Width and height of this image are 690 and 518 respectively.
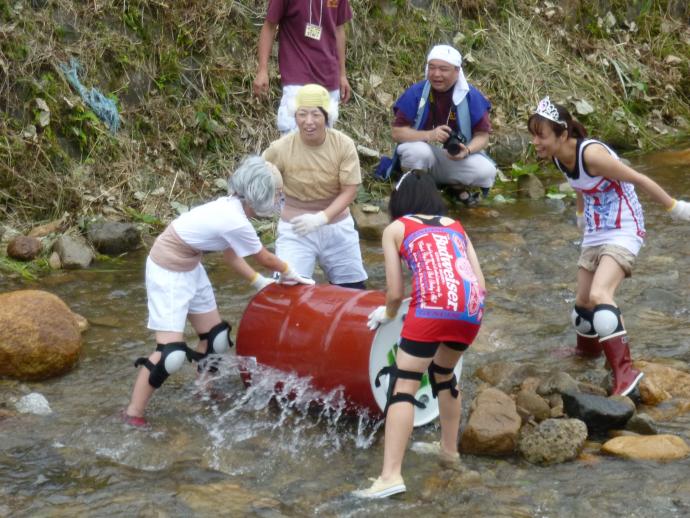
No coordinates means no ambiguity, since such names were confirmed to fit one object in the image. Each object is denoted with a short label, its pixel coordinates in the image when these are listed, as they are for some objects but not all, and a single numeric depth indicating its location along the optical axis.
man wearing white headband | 14.50
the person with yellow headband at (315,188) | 10.15
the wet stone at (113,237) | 13.58
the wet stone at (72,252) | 13.03
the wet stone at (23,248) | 12.99
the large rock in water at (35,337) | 9.64
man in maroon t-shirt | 13.74
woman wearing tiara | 9.13
